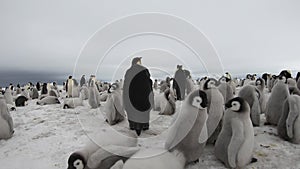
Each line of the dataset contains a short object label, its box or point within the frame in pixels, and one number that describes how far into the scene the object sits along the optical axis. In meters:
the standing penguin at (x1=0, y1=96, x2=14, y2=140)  5.48
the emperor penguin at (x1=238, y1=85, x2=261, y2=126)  5.67
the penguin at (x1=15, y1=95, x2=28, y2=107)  12.27
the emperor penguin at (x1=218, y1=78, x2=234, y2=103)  6.17
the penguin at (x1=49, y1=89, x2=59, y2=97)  15.52
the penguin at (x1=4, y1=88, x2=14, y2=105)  12.89
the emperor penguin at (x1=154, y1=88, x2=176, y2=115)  7.92
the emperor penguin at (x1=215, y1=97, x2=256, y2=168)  3.67
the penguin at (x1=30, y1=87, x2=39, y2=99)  17.49
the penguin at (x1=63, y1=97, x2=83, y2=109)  10.22
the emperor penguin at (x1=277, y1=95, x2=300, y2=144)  4.52
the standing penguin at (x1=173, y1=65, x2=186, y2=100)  12.52
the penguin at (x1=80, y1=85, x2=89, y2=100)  13.47
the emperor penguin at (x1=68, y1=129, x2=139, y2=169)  3.35
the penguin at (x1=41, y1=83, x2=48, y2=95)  18.14
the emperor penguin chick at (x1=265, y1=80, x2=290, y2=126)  5.57
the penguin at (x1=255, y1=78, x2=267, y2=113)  7.15
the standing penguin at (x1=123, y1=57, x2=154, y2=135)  5.84
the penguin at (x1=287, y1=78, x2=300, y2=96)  6.09
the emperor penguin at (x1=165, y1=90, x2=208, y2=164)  3.84
